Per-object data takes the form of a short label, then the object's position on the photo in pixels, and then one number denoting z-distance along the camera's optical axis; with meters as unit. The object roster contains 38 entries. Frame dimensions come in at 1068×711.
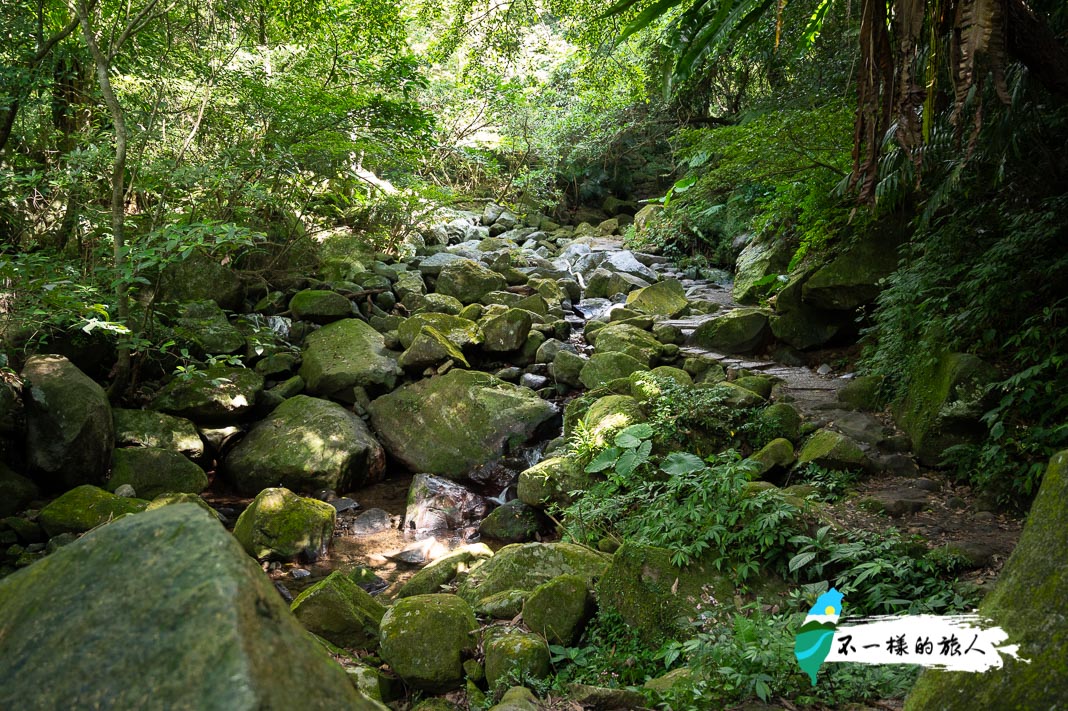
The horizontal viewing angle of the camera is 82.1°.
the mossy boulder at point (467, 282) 11.11
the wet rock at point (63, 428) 5.93
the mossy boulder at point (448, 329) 9.23
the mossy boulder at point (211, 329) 7.84
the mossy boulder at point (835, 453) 5.02
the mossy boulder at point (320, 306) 9.53
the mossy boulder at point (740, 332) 8.49
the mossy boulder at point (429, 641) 3.71
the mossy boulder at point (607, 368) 8.03
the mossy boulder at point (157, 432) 6.73
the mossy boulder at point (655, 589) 3.60
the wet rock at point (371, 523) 6.59
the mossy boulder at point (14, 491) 5.59
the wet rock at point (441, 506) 6.81
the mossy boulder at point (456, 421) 7.80
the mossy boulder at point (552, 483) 6.05
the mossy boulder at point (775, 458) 5.28
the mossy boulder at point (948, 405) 4.61
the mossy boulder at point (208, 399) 7.36
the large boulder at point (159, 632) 1.00
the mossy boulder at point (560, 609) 3.78
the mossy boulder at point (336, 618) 4.18
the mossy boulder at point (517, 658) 3.44
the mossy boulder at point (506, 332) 9.45
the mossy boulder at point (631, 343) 8.54
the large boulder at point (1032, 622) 1.45
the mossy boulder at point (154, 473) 6.26
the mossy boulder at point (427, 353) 8.69
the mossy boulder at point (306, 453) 7.11
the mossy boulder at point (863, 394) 6.02
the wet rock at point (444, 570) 4.96
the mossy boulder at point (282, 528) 5.70
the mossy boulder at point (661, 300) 11.12
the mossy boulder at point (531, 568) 4.50
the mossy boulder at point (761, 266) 9.91
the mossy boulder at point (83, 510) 5.24
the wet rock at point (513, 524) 6.29
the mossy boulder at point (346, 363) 8.48
